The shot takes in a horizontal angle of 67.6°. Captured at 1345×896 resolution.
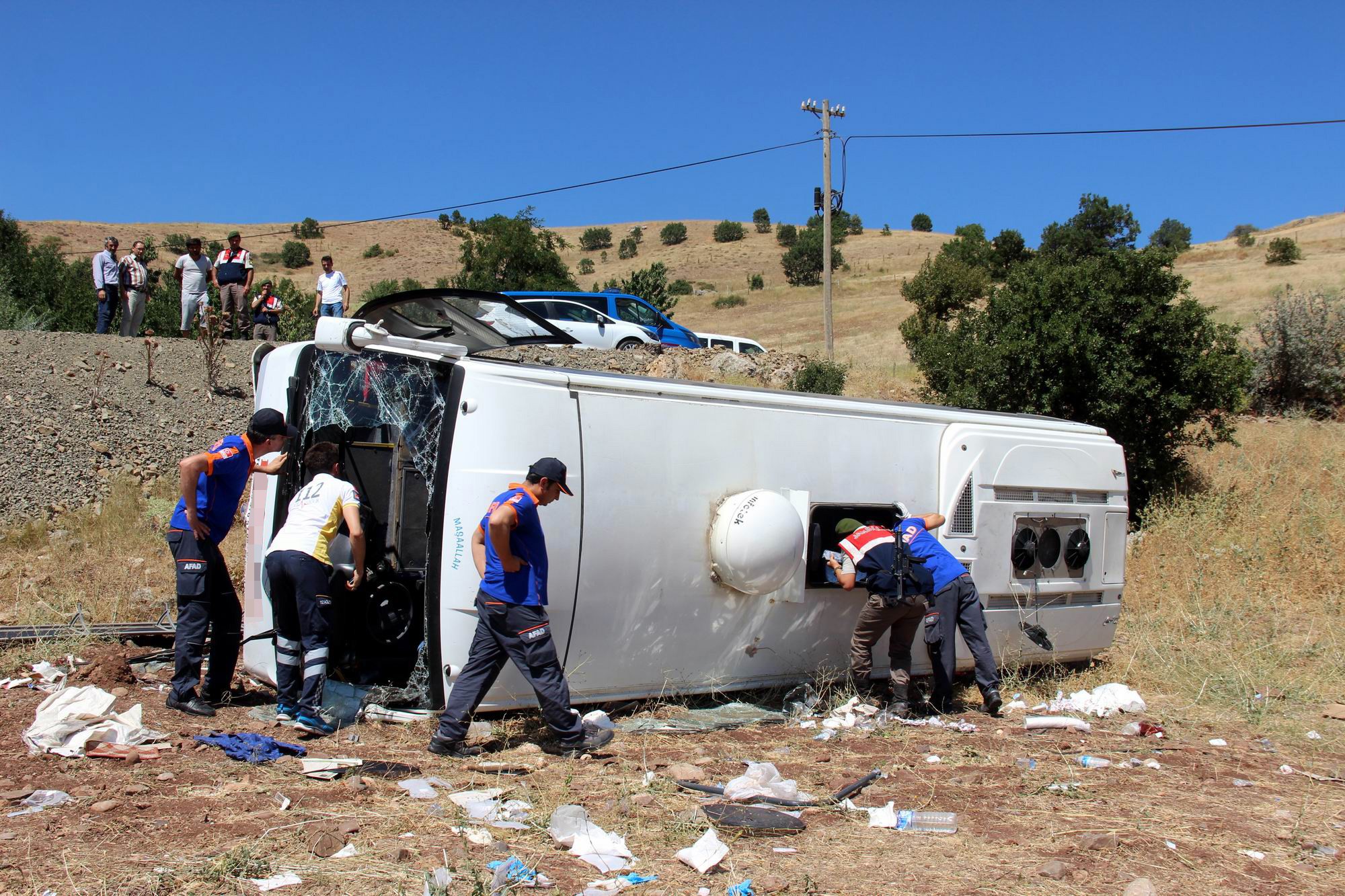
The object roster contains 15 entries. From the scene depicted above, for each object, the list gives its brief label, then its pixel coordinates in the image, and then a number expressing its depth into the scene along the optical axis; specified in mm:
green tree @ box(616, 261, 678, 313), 37781
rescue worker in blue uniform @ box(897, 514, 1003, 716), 6570
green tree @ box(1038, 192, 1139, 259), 42594
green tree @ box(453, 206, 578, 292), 33219
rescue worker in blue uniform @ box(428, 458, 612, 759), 5008
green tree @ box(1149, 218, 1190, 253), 59594
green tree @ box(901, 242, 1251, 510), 13180
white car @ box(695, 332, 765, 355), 22656
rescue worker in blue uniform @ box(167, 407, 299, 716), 5547
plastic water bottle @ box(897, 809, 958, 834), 4363
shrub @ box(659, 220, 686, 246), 79688
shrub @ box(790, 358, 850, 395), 17422
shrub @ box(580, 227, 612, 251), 82812
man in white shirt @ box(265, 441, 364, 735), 5332
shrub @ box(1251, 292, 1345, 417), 17625
